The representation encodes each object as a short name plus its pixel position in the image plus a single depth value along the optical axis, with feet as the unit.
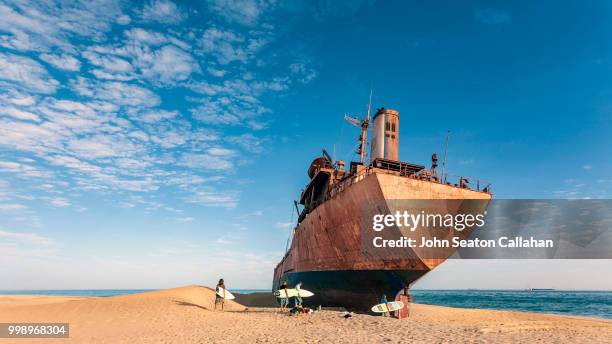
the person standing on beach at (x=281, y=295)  69.65
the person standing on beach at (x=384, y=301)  62.34
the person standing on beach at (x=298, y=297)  67.87
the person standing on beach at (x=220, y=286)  71.31
